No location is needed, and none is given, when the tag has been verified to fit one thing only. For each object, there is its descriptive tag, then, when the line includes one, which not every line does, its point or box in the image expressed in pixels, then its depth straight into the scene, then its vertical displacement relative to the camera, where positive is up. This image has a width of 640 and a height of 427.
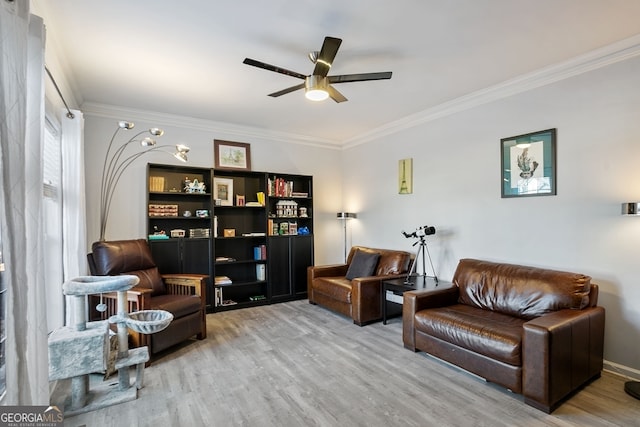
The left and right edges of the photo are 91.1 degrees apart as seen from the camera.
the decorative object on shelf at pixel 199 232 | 4.29 -0.26
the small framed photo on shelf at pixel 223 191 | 4.63 +0.34
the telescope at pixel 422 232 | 3.84 -0.25
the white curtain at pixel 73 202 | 2.83 +0.11
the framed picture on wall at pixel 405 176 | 4.49 +0.52
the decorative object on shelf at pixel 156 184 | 4.09 +0.39
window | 2.67 -0.08
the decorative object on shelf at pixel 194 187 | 4.33 +0.37
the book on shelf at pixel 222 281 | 4.38 -0.95
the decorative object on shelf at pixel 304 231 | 5.17 -0.31
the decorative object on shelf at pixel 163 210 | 4.09 +0.05
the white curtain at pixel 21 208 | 1.19 +0.03
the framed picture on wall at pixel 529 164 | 3.01 +0.47
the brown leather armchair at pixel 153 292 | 2.90 -0.82
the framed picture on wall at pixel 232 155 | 4.71 +0.90
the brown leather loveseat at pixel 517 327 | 2.12 -0.92
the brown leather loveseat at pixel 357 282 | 3.82 -0.95
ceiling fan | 2.23 +1.06
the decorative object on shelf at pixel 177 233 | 4.21 -0.26
